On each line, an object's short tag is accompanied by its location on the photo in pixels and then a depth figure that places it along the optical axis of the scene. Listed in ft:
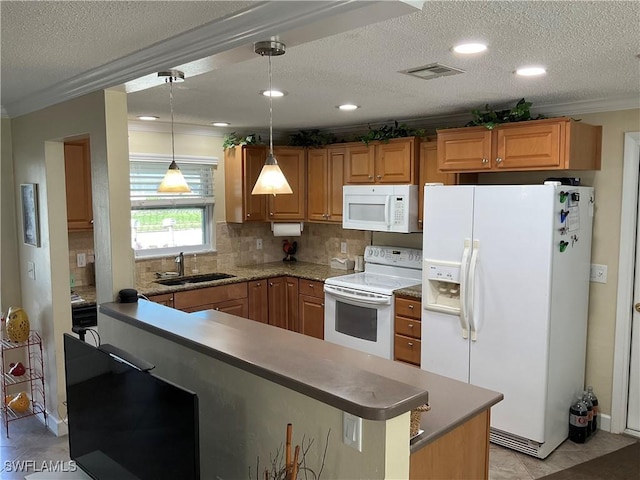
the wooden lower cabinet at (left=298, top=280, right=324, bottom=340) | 16.39
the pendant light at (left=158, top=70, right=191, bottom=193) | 8.61
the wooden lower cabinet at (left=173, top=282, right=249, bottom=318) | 14.90
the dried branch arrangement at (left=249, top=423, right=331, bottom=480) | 5.34
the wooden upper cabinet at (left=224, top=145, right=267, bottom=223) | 17.40
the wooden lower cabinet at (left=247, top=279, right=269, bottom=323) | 16.57
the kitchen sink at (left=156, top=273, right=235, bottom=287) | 16.00
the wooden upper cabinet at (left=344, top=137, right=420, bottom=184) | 14.85
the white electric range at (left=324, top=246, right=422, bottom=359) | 14.28
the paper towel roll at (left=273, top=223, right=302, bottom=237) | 18.47
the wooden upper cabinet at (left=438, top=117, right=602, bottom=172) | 11.23
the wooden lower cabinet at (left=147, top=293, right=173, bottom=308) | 14.38
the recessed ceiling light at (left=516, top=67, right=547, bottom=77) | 8.69
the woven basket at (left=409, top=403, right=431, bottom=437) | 5.67
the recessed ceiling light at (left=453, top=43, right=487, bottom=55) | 7.32
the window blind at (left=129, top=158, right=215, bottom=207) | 16.08
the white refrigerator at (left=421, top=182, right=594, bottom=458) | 11.02
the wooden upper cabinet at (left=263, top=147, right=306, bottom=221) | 17.62
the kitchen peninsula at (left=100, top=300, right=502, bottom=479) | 5.18
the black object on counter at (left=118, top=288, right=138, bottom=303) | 9.35
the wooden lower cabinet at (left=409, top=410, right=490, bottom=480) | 5.99
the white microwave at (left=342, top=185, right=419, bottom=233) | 14.84
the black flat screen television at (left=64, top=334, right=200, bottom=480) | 5.85
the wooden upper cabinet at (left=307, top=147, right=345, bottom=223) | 16.99
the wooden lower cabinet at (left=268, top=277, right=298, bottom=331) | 17.11
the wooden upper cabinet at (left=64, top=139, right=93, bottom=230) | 13.88
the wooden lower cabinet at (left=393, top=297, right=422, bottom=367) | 13.66
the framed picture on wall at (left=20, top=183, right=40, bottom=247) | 12.10
